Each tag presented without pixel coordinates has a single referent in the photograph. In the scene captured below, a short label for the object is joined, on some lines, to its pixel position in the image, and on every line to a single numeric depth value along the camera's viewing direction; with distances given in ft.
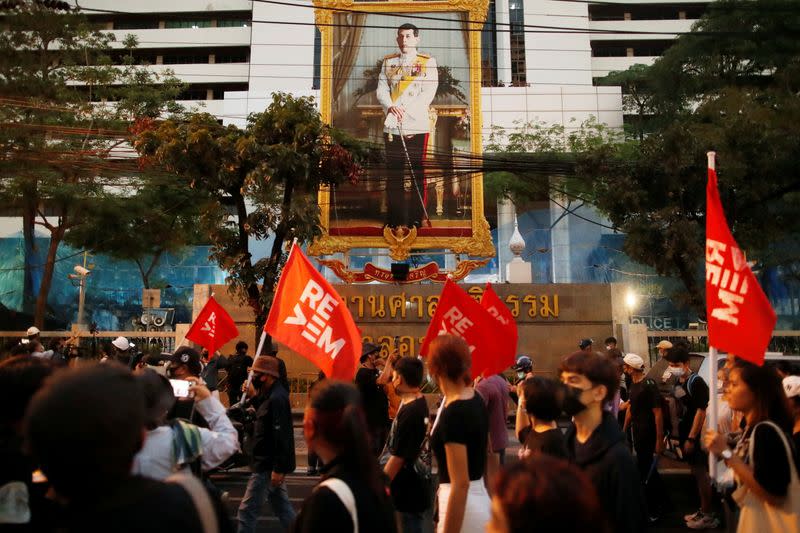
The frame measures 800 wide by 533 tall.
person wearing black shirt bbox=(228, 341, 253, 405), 34.88
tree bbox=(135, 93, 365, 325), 43.62
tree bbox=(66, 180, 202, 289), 75.36
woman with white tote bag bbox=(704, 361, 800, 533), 11.00
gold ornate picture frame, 72.64
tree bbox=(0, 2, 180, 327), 65.10
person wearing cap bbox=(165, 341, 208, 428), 16.06
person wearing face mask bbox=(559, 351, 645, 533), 10.19
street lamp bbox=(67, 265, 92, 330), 86.50
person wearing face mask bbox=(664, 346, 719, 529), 23.06
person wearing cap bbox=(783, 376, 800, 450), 14.48
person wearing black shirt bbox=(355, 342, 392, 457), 27.73
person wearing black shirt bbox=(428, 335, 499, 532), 12.50
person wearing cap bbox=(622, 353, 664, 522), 23.57
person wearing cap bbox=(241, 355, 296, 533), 18.39
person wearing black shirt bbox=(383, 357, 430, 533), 14.16
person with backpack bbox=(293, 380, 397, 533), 8.15
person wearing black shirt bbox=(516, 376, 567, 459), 14.05
